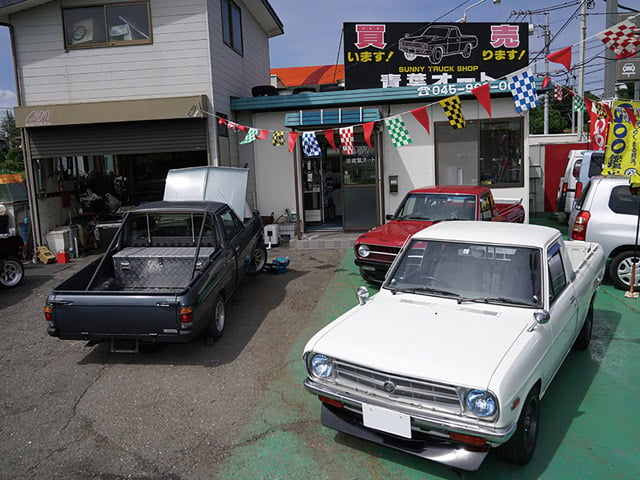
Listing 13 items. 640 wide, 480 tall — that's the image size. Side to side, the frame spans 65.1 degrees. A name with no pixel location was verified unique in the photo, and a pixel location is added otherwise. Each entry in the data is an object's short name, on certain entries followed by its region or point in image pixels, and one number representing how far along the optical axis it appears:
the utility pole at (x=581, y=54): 20.12
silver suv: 7.46
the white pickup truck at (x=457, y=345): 3.17
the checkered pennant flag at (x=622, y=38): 6.68
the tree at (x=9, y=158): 21.39
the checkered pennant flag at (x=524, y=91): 8.53
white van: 12.97
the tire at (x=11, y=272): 9.05
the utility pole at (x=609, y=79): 13.72
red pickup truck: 7.70
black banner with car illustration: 13.30
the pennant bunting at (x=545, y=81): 9.92
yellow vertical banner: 7.13
